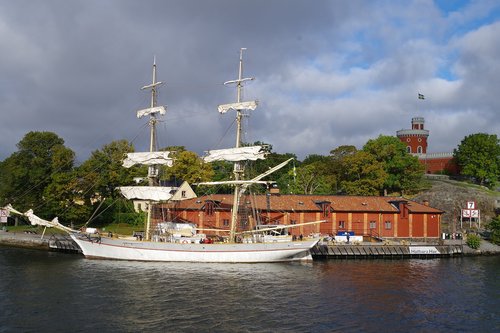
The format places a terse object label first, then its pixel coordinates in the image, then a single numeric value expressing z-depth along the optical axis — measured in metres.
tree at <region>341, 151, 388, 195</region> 83.38
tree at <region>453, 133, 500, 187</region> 96.88
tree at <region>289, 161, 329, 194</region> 89.38
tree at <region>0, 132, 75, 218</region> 73.88
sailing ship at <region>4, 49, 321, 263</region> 52.88
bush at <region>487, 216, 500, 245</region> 66.25
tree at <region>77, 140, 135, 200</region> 75.88
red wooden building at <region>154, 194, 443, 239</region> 66.12
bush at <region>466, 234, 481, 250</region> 63.13
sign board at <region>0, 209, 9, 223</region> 72.59
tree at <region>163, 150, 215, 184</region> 92.19
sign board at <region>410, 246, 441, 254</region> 60.66
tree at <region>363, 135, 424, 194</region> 88.50
